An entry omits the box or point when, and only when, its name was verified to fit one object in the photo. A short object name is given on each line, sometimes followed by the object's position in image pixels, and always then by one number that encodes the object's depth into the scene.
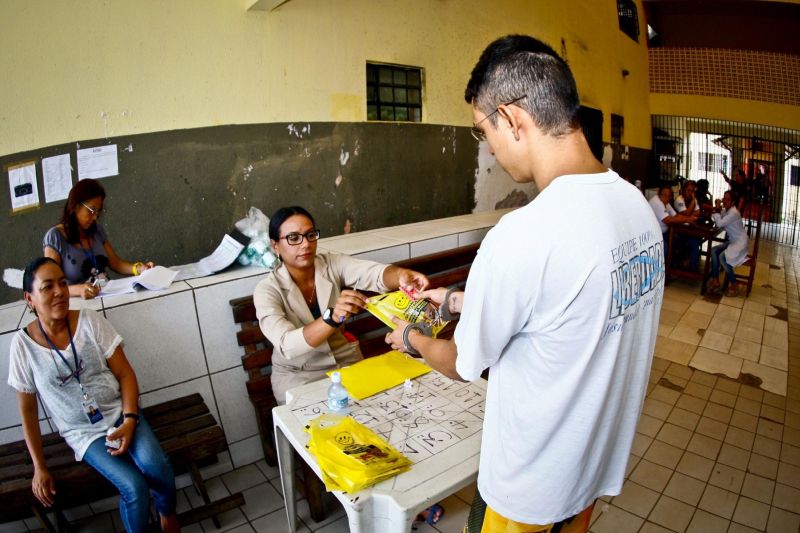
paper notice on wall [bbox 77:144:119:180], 3.92
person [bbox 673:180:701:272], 7.96
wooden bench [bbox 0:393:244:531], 2.24
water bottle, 2.12
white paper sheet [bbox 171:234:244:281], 3.09
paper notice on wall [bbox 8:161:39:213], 3.69
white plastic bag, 3.20
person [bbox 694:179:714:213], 9.12
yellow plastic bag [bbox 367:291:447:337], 2.15
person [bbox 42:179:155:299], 3.15
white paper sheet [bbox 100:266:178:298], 2.81
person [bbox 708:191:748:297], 7.13
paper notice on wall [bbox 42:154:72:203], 3.83
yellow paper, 2.29
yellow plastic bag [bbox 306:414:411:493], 1.64
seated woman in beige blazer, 2.49
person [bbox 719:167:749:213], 9.90
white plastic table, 1.62
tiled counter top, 2.67
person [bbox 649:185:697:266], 7.41
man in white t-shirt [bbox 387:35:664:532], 1.11
